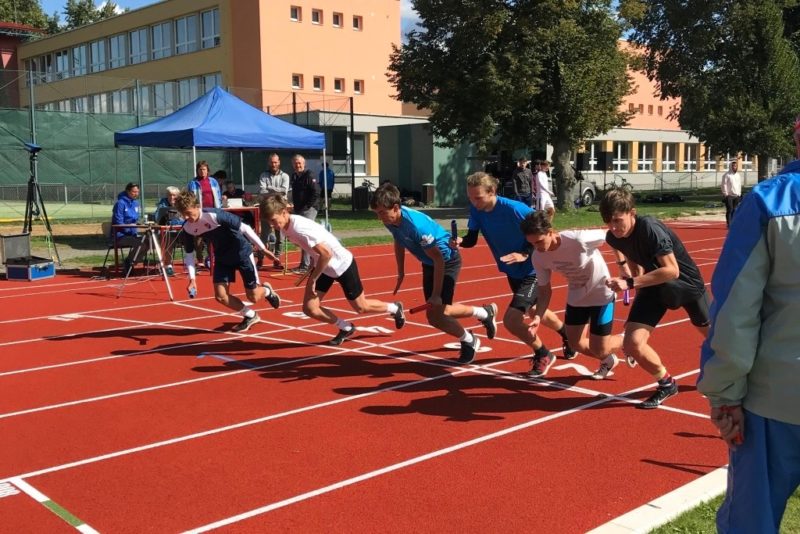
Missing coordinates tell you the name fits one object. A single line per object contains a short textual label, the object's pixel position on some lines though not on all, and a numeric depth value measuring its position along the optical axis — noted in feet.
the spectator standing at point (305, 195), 47.34
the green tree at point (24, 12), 247.29
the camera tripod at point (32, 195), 50.31
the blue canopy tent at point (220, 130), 50.60
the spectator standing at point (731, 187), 74.79
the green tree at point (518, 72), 88.79
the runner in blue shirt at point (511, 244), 22.20
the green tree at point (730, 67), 109.09
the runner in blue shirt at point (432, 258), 22.56
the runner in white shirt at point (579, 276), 19.65
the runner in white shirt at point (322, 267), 25.12
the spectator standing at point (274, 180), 49.93
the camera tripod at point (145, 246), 40.96
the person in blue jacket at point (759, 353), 7.90
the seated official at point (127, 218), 47.19
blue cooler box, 46.69
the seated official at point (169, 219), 46.71
